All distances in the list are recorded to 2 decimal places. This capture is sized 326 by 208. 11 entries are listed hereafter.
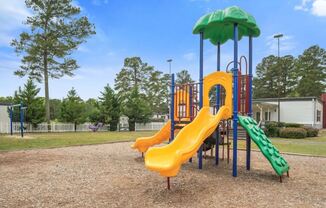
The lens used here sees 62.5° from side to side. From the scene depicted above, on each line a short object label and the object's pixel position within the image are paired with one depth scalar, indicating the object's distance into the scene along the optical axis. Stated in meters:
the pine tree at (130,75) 38.22
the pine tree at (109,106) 25.56
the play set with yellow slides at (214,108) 5.73
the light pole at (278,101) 27.64
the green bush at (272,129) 20.34
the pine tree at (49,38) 22.70
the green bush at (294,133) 19.05
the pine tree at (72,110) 24.62
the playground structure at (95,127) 24.59
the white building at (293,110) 26.98
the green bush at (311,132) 20.26
